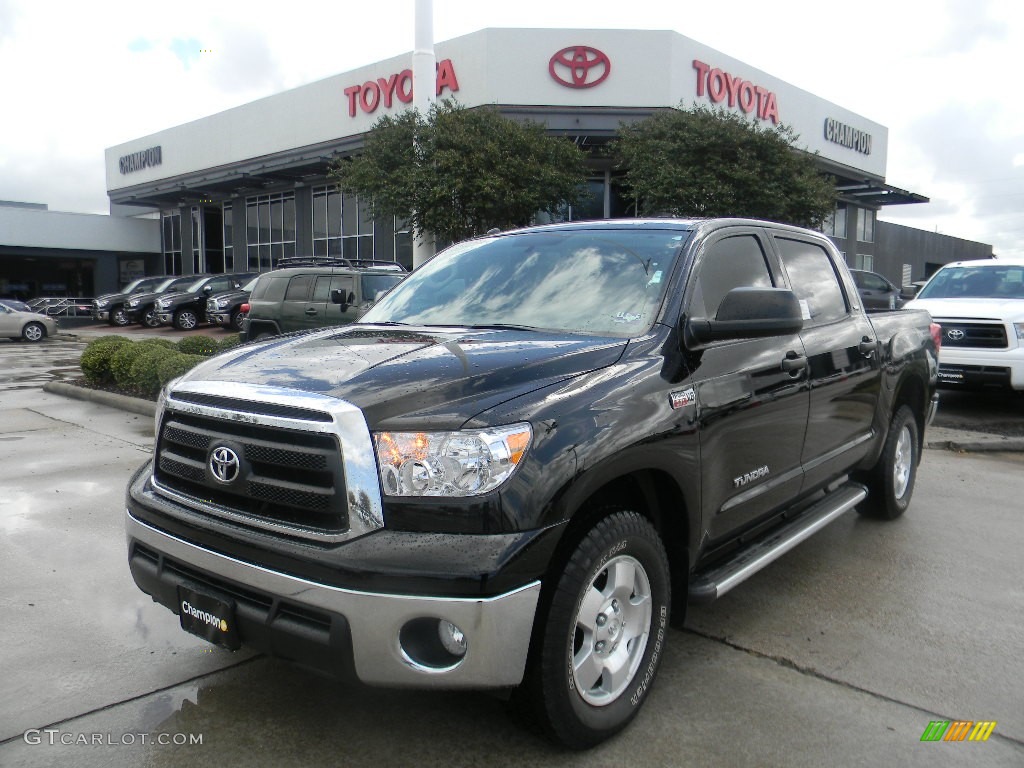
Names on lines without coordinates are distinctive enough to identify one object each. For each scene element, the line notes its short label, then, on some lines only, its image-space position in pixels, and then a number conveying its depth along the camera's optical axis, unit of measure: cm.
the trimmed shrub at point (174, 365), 959
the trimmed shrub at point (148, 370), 1029
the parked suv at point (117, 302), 3038
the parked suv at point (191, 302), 2694
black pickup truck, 245
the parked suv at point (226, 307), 2428
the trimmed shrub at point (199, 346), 1153
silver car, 2489
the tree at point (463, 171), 1936
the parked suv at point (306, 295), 1357
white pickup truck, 947
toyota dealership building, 2397
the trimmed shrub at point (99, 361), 1161
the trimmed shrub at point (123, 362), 1107
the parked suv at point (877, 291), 1722
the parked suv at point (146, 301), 2922
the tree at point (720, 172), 2008
